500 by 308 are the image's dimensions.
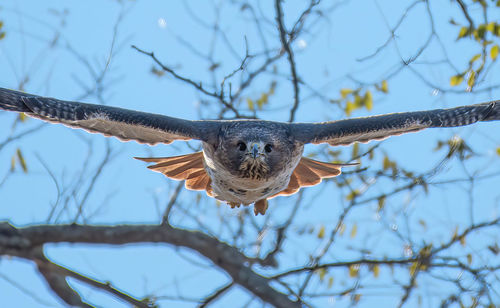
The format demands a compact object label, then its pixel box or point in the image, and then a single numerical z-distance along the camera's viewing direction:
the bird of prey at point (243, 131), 12.97
